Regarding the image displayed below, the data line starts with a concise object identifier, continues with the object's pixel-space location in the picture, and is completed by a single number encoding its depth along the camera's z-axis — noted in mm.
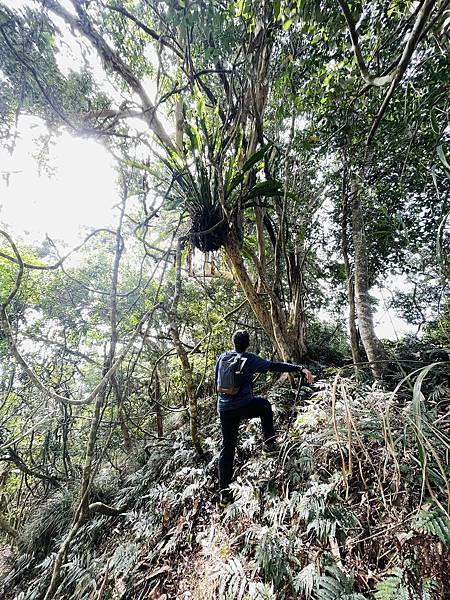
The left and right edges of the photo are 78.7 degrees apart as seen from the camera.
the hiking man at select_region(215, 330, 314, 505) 2275
